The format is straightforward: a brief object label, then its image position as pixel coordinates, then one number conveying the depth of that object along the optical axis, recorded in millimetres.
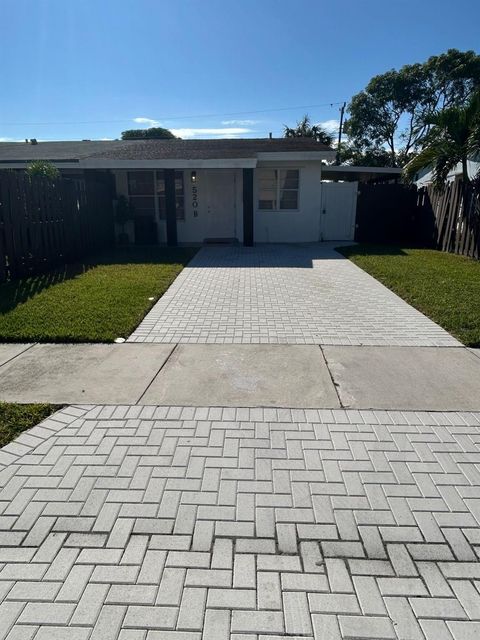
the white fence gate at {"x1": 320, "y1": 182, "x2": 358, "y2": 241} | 15914
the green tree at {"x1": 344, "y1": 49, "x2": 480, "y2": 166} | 34312
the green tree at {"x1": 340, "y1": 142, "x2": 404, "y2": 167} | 37906
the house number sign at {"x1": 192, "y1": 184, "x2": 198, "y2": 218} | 15625
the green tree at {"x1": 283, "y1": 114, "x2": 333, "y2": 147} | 34781
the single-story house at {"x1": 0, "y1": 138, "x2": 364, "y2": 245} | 14809
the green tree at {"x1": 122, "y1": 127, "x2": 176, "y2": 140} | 49341
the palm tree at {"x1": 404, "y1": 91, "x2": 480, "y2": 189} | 12141
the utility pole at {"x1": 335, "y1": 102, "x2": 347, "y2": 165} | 38719
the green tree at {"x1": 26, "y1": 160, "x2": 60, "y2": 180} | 12203
